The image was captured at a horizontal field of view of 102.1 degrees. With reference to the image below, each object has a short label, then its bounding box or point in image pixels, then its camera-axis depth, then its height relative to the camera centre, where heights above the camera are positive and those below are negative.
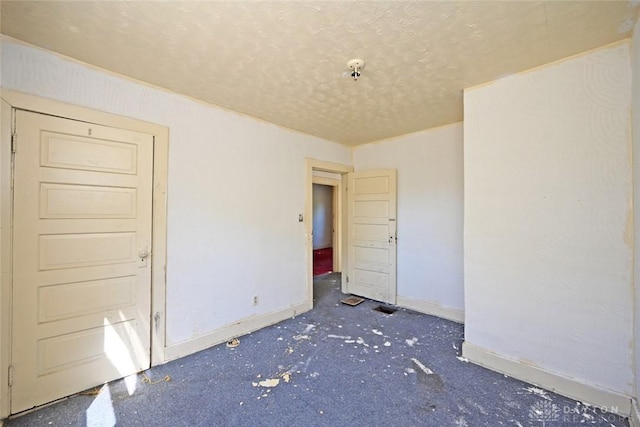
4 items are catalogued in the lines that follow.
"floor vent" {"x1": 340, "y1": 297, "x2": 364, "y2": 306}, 3.82 -1.27
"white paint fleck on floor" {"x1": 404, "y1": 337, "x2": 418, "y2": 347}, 2.64 -1.29
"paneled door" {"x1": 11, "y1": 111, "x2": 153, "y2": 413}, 1.74 -0.30
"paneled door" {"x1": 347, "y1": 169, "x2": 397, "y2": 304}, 3.80 -0.27
